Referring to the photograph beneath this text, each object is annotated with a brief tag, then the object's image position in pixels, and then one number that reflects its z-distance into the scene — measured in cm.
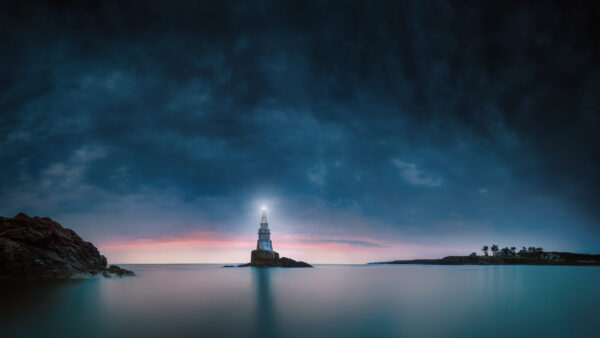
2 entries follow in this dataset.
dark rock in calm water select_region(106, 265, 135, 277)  6631
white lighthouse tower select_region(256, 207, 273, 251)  12488
